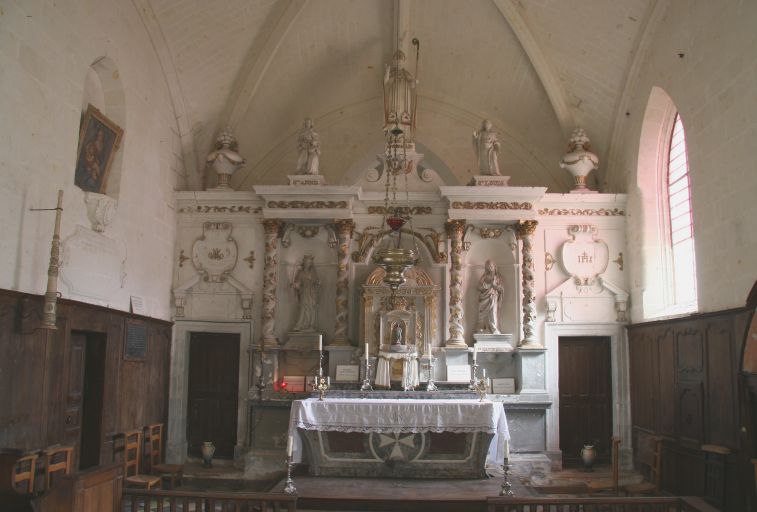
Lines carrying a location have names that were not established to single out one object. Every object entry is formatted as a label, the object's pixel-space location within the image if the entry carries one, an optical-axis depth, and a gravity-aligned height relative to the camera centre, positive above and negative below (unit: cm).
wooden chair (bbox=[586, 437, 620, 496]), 930 -155
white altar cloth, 980 -77
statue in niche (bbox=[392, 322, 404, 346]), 1228 +40
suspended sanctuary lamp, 1281 +426
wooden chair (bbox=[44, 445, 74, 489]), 798 -121
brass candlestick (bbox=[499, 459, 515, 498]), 783 -134
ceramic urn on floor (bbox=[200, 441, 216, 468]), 1229 -164
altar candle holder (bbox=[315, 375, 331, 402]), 1040 -45
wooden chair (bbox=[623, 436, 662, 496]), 931 -151
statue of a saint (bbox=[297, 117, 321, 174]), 1306 +363
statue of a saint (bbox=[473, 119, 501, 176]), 1300 +367
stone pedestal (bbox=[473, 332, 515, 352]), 1256 +30
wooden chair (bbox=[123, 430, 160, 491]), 952 -153
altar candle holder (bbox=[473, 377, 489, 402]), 1037 -44
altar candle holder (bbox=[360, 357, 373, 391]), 1175 -37
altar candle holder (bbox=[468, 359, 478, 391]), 1207 -34
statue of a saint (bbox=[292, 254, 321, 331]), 1278 +109
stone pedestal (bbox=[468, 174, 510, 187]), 1282 +308
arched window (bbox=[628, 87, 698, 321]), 1174 +234
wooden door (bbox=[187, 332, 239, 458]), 1287 -63
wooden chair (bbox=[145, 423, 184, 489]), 1054 -159
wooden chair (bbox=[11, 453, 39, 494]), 743 -123
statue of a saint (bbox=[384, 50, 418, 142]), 1320 +473
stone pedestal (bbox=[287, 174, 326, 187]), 1287 +305
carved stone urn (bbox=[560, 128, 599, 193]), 1316 +356
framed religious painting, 980 +278
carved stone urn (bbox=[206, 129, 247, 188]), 1339 +354
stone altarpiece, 1248 +142
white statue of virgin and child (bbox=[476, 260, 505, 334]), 1268 +100
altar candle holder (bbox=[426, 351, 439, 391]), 1198 -28
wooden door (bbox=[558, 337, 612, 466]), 1273 -60
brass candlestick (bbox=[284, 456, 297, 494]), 792 -137
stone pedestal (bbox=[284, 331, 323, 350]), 1264 +26
